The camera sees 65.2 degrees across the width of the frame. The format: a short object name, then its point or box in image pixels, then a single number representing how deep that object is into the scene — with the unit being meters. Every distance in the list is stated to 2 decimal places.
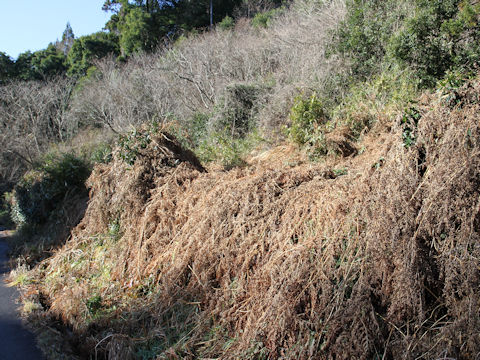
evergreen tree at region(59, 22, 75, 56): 34.07
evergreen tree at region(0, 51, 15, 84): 24.56
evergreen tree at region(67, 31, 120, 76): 26.77
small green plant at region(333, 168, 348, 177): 5.81
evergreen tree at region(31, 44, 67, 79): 26.67
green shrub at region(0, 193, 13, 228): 12.09
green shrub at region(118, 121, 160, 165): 7.46
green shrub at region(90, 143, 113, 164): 9.54
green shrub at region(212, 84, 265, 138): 12.13
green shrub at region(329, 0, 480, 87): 7.09
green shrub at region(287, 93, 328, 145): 8.14
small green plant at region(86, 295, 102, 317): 5.60
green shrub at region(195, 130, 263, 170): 8.43
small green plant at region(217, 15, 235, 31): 23.78
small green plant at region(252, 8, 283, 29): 21.02
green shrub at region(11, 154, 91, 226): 9.39
